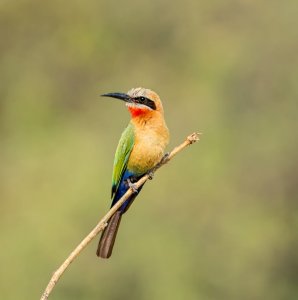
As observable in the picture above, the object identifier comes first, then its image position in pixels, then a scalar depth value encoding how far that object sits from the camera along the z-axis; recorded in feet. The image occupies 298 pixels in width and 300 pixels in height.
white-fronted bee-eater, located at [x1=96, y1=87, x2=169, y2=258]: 36.52
